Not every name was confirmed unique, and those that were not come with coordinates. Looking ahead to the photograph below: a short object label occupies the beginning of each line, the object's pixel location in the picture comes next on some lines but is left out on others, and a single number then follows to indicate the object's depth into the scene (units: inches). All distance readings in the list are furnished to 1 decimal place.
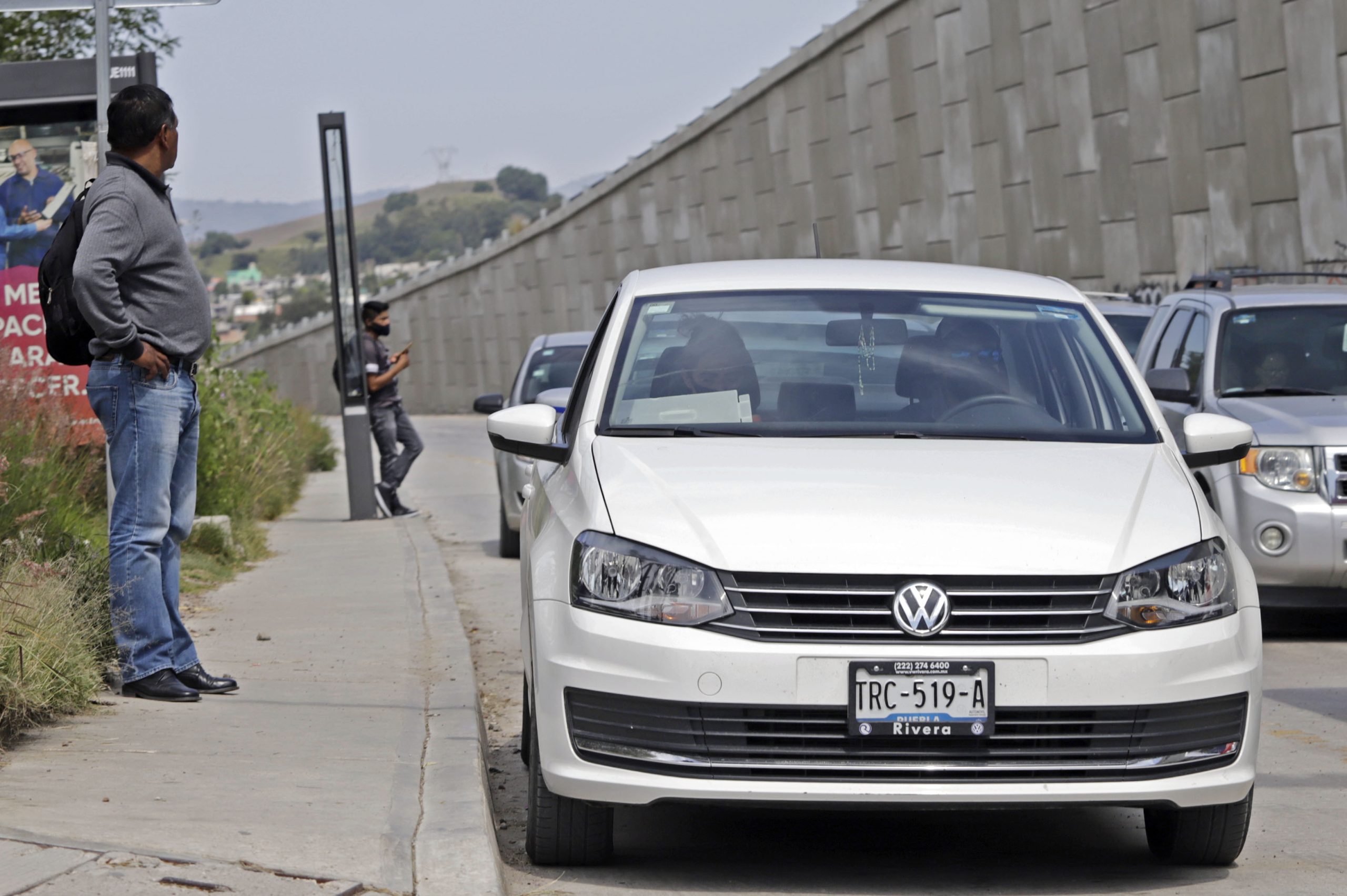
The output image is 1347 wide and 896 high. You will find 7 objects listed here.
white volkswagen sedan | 331.9
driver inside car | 428.5
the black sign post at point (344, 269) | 1278.3
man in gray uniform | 1279.5
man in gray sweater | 490.3
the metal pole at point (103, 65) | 587.8
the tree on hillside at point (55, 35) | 1338.6
